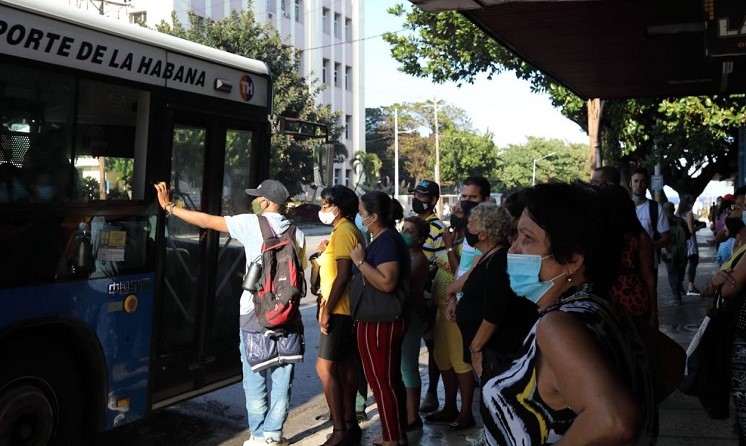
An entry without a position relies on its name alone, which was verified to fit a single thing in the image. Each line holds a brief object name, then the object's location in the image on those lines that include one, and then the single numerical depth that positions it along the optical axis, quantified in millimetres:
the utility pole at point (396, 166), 60794
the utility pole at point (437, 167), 65000
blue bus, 4684
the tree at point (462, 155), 84312
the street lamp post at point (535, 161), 113938
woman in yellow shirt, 5660
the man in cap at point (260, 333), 5582
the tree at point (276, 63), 39000
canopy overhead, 6699
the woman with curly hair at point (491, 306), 4223
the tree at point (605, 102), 16812
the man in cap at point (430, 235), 7070
